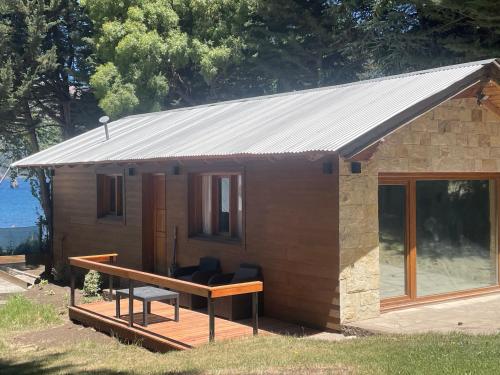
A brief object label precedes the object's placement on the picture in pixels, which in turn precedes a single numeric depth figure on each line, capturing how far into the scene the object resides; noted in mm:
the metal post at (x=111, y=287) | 12719
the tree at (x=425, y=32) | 17766
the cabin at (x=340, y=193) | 9617
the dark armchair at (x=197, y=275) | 11523
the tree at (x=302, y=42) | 24891
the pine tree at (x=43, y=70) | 24281
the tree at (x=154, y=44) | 24531
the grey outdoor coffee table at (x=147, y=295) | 10047
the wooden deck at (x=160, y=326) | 9289
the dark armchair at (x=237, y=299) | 10516
